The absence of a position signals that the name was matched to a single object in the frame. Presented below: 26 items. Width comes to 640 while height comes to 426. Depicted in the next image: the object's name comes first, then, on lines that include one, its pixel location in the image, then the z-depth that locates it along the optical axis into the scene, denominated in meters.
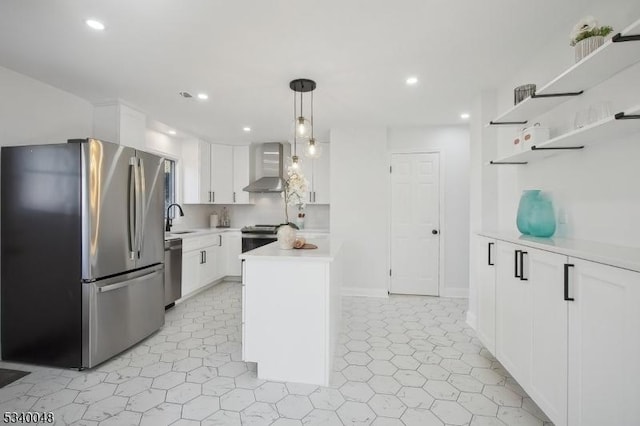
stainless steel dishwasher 3.60
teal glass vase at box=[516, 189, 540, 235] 2.03
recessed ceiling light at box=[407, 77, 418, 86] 2.64
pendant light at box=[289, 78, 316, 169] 2.46
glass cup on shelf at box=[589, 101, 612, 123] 1.52
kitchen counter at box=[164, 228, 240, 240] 3.96
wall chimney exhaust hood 5.03
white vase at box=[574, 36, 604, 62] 1.46
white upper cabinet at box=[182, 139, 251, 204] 4.85
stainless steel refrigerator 2.24
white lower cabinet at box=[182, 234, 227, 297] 4.00
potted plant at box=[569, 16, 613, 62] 1.47
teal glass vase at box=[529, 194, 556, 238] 1.92
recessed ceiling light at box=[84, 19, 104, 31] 1.82
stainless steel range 4.78
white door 4.22
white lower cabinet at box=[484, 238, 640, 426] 1.08
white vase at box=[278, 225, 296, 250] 2.41
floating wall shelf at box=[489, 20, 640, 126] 1.25
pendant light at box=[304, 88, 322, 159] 2.62
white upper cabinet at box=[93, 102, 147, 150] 3.16
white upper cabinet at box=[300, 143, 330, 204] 4.93
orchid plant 2.22
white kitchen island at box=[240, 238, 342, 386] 2.06
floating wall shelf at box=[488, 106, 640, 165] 1.22
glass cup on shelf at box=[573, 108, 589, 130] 1.61
